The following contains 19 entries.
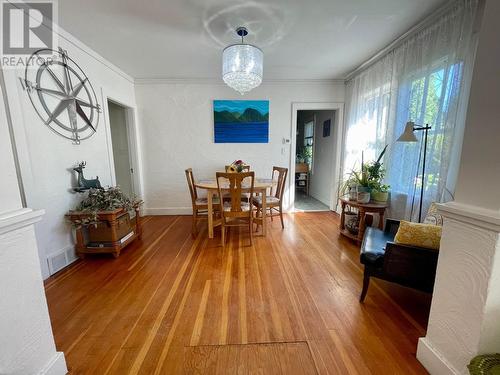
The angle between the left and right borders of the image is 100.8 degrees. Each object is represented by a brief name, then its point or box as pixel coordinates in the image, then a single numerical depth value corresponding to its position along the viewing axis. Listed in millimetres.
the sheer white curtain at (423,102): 1737
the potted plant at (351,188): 2677
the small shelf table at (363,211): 2439
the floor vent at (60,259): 2008
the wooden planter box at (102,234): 2219
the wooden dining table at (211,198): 2690
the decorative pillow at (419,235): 1382
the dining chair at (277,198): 3049
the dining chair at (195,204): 2866
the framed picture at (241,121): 3686
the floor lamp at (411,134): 1902
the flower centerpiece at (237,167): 3145
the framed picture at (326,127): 4391
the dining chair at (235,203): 2396
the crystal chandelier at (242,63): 2134
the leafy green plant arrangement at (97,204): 2178
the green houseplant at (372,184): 2527
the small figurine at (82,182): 2274
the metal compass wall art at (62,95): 1886
